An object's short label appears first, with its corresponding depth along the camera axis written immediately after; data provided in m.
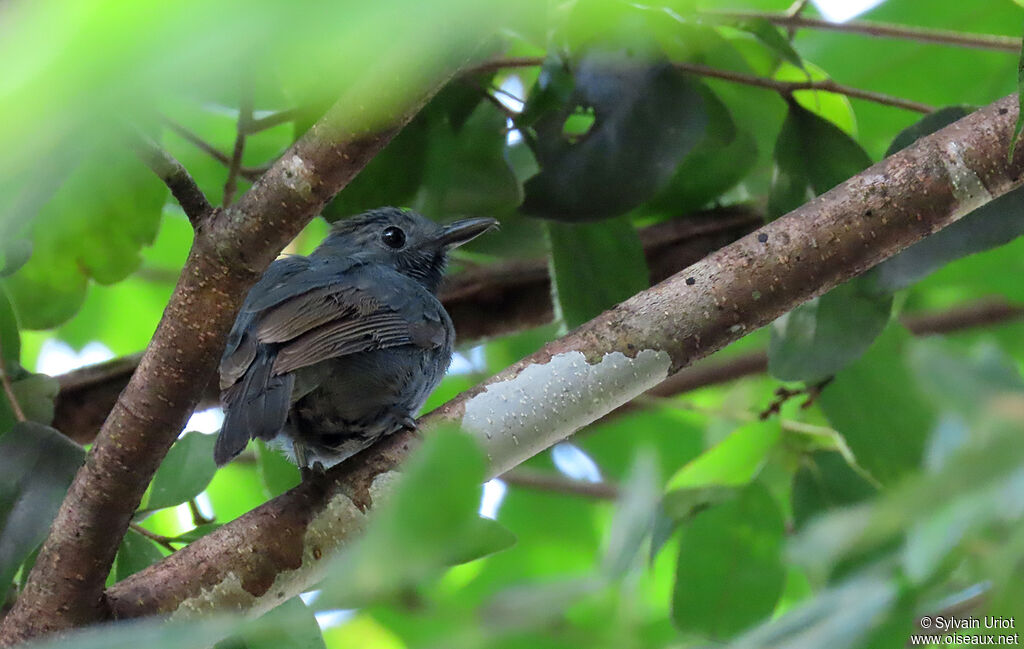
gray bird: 4.66
